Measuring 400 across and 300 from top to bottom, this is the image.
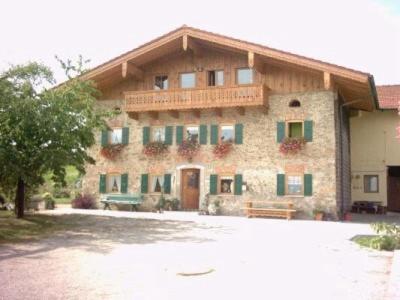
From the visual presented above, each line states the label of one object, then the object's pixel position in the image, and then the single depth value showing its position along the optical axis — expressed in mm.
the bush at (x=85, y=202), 22578
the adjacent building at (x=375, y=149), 23969
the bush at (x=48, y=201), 21392
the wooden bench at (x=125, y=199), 21562
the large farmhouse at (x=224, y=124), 19266
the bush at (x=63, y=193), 33562
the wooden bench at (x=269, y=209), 18812
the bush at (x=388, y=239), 9586
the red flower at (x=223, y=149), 20484
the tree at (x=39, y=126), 12898
